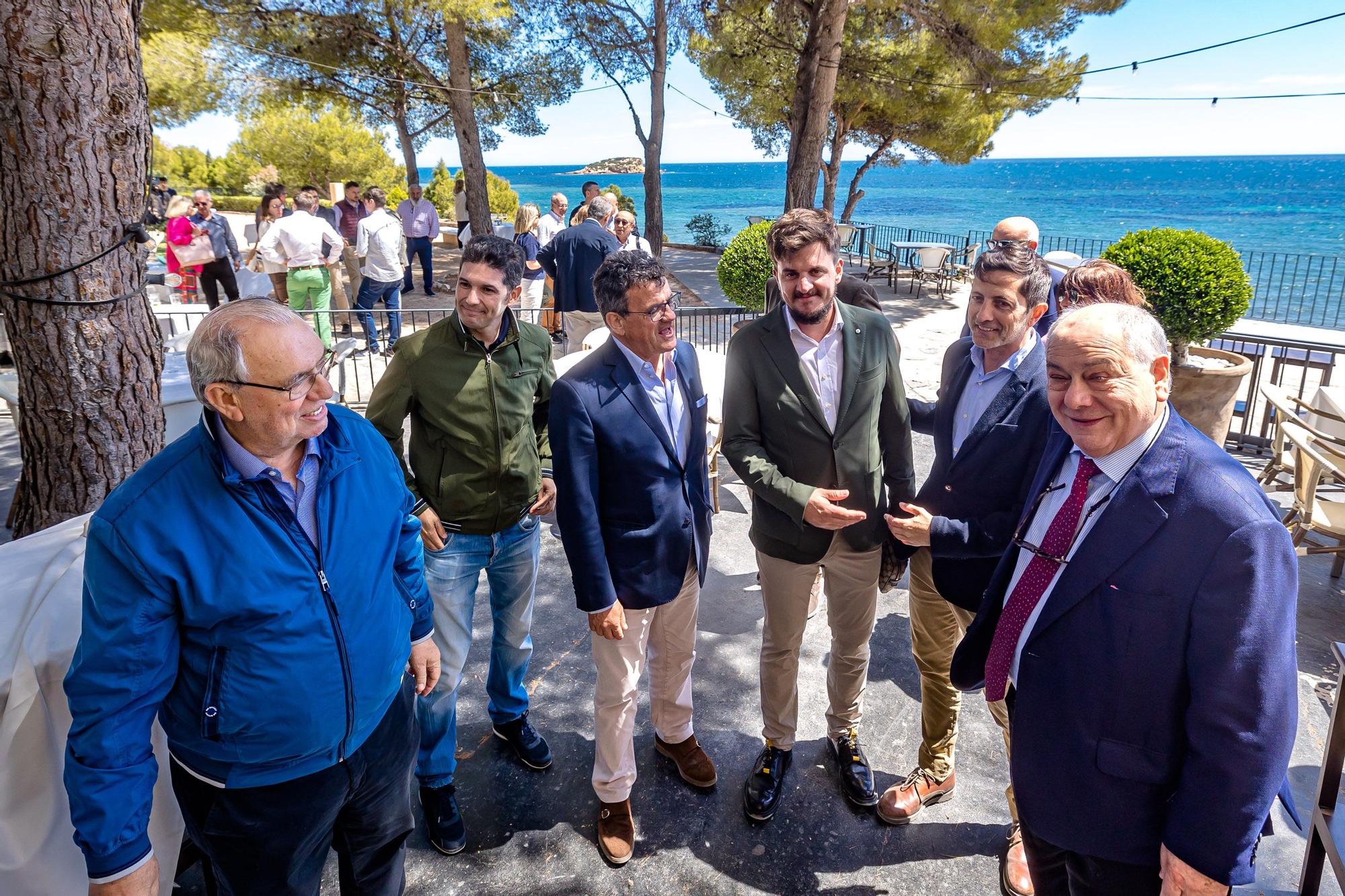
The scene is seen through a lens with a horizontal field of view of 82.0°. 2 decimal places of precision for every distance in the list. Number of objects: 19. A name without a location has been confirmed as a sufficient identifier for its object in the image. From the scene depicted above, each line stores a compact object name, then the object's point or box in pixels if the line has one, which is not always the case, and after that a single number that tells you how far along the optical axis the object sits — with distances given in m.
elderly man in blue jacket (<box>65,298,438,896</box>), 1.55
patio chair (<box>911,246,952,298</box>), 14.73
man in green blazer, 2.64
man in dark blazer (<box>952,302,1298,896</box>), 1.43
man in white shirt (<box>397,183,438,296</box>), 12.42
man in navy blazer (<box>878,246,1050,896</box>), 2.41
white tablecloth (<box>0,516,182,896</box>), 1.89
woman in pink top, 8.98
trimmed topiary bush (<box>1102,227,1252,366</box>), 6.01
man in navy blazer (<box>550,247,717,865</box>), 2.50
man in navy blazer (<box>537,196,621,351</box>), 7.32
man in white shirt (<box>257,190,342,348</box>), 8.43
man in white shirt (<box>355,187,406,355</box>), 9.06
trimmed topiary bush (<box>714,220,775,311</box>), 8.77
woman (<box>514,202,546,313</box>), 9.29
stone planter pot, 5.91
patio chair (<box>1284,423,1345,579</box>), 4.05
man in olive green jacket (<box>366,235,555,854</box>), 2.64
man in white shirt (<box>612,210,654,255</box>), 8.18
